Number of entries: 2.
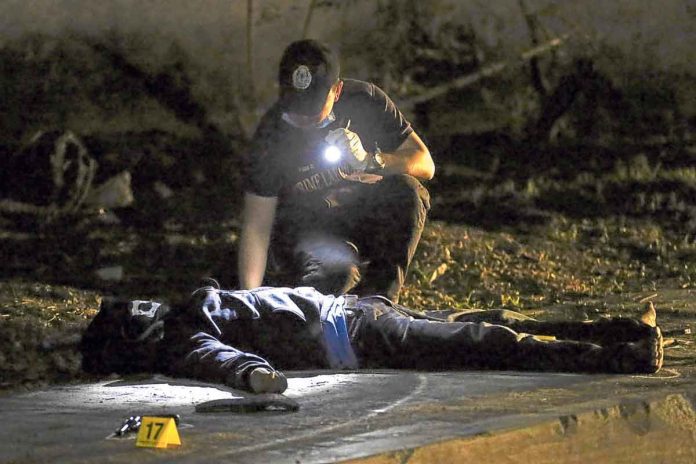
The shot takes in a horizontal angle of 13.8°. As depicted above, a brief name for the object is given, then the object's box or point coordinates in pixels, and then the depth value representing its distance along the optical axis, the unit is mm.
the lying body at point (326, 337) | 9272
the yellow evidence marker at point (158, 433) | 7256
